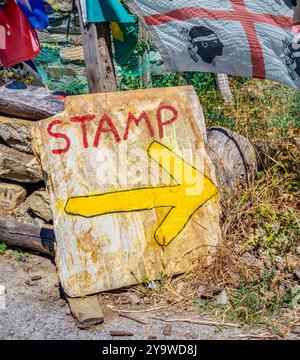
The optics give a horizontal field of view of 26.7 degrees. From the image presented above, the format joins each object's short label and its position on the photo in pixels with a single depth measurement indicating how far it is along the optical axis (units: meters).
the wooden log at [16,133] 6.11
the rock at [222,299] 4.51
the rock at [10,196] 6.25
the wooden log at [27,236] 5.53
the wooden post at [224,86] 8.84
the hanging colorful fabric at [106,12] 5.20
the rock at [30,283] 5.11
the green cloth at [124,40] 5.83
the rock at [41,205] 6.12
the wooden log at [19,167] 6.09
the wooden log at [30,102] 6.02
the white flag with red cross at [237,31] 5.68
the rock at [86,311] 4.27
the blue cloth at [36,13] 5.87
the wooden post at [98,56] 5.36
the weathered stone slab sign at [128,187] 4.66
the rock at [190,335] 4.09
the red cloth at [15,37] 6.06
